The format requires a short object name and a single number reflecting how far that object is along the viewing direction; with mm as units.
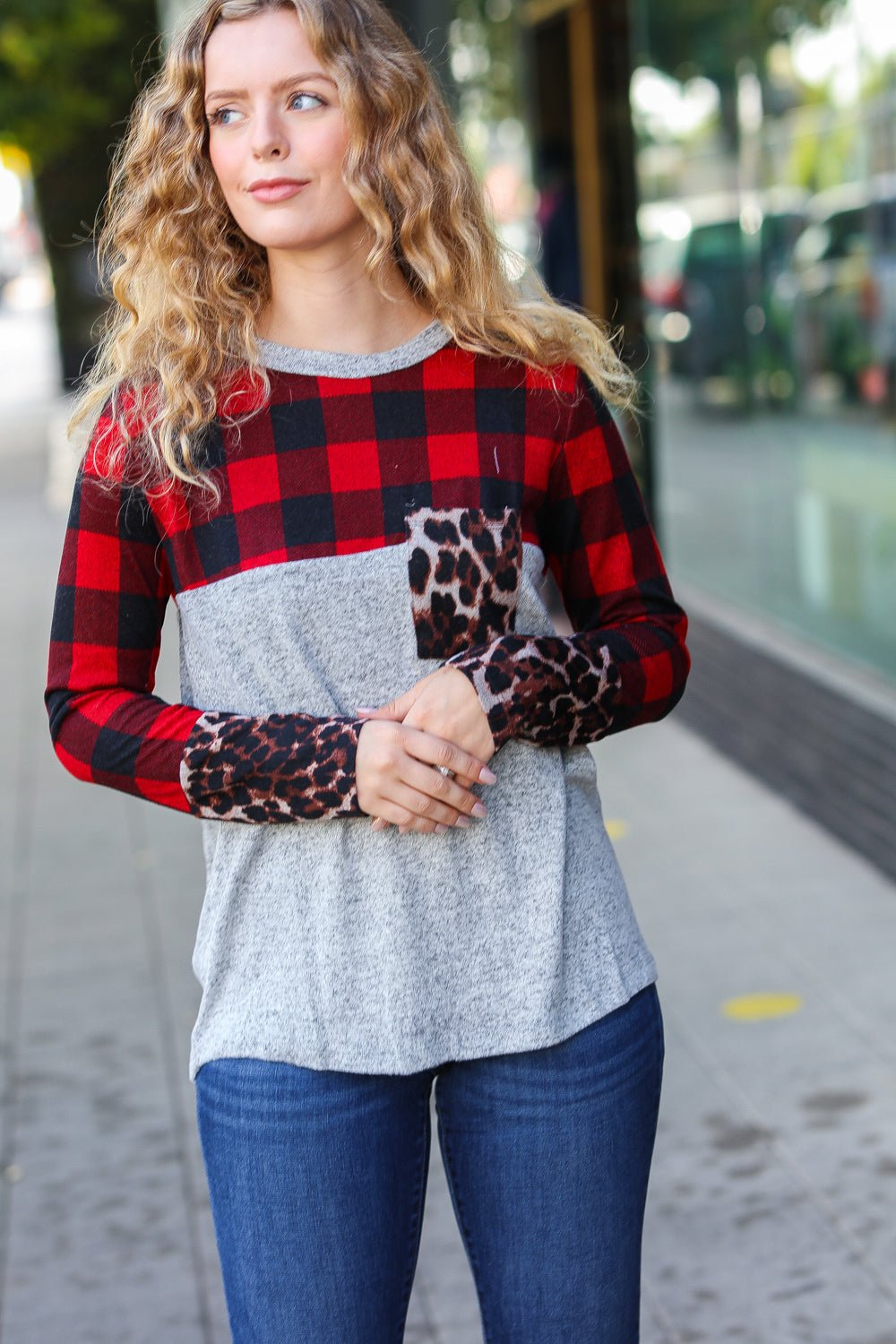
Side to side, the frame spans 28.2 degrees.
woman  1719
